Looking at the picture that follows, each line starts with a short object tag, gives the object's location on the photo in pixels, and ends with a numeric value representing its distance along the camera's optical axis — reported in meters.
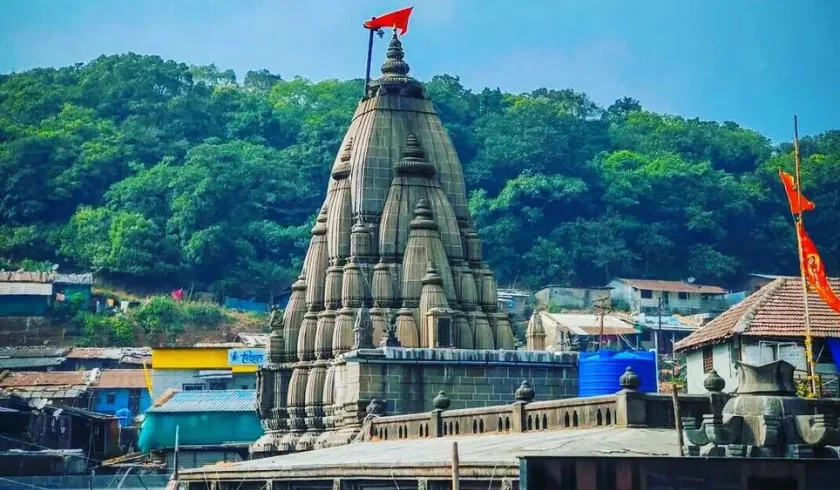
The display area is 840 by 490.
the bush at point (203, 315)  87.25
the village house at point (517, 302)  87.27
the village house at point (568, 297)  90.06
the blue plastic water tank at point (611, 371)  36.39
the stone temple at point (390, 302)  38.09
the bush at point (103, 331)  84.12
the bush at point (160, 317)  85.69
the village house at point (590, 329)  75.25
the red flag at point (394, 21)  45.16
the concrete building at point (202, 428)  56.72
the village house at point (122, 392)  70.25
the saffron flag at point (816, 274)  33.01
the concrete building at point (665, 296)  89.62
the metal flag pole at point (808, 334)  27.14
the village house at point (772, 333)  35.59
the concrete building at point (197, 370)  69.12
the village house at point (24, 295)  82.25
